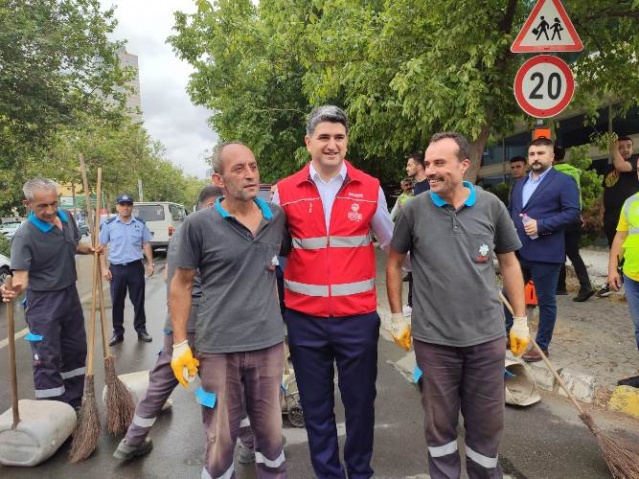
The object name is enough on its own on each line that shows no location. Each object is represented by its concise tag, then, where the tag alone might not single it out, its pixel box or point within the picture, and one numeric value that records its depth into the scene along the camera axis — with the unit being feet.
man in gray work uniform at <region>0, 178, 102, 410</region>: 11.46
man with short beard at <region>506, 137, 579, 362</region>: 13.21
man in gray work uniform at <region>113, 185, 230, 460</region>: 10.09
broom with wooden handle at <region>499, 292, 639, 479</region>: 8.52
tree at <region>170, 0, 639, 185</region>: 17.24
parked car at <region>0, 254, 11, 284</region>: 31.22
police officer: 19.67
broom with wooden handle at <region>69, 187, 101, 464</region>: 10.15
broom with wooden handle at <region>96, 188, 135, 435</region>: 11.14
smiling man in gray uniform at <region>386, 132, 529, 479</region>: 7.88
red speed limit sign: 13.53
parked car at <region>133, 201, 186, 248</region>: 51.67
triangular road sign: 13.64
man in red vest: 8.18
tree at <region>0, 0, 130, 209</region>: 34.27
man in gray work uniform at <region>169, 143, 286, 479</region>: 7.59
